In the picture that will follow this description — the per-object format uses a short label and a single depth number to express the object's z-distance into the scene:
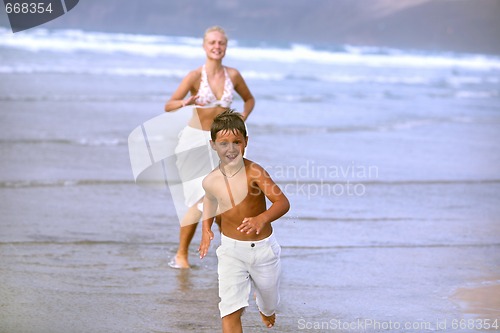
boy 8.59
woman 13.09
